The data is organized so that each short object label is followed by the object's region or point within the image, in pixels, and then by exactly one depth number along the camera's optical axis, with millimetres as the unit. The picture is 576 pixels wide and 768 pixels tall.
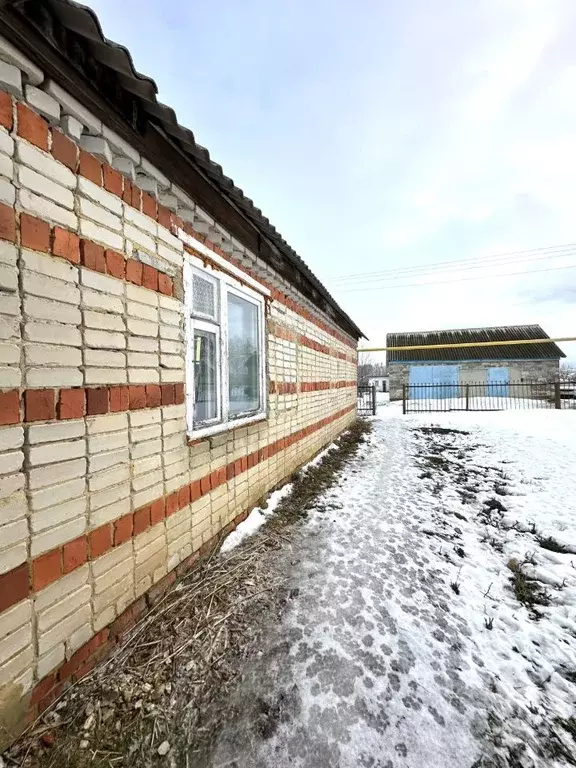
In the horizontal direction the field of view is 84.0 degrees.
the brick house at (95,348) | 1424
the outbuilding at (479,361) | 20281
